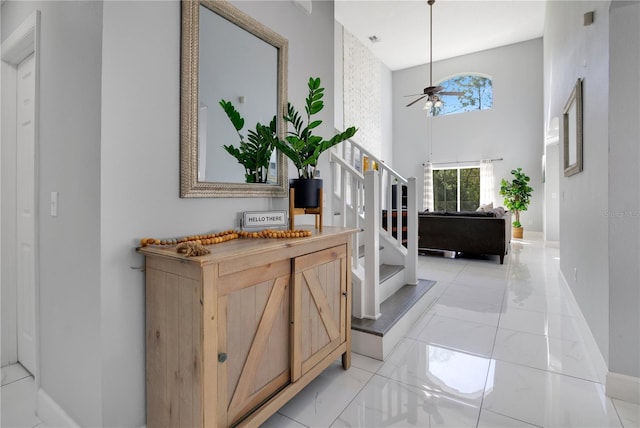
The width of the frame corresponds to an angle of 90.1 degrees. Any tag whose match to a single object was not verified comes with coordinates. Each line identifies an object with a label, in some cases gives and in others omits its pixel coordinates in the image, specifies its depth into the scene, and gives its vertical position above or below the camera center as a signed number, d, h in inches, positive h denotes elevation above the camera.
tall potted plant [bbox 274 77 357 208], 71.5 +13.1
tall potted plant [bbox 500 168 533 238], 296.0 +17.0
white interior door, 75.8 +0.5
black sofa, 189.0 -12.3
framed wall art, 99.9 +28.5
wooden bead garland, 53.6 -4.7
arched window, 330.3 +124.4
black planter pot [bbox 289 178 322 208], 74.2 +4.9
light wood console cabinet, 45.6 -19.2
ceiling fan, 225.0 +84.9
